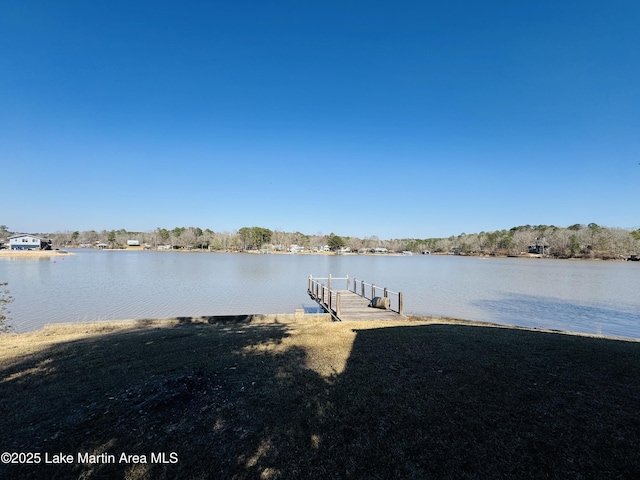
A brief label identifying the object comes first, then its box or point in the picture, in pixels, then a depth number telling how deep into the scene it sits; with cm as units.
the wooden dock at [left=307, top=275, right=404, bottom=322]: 1279
